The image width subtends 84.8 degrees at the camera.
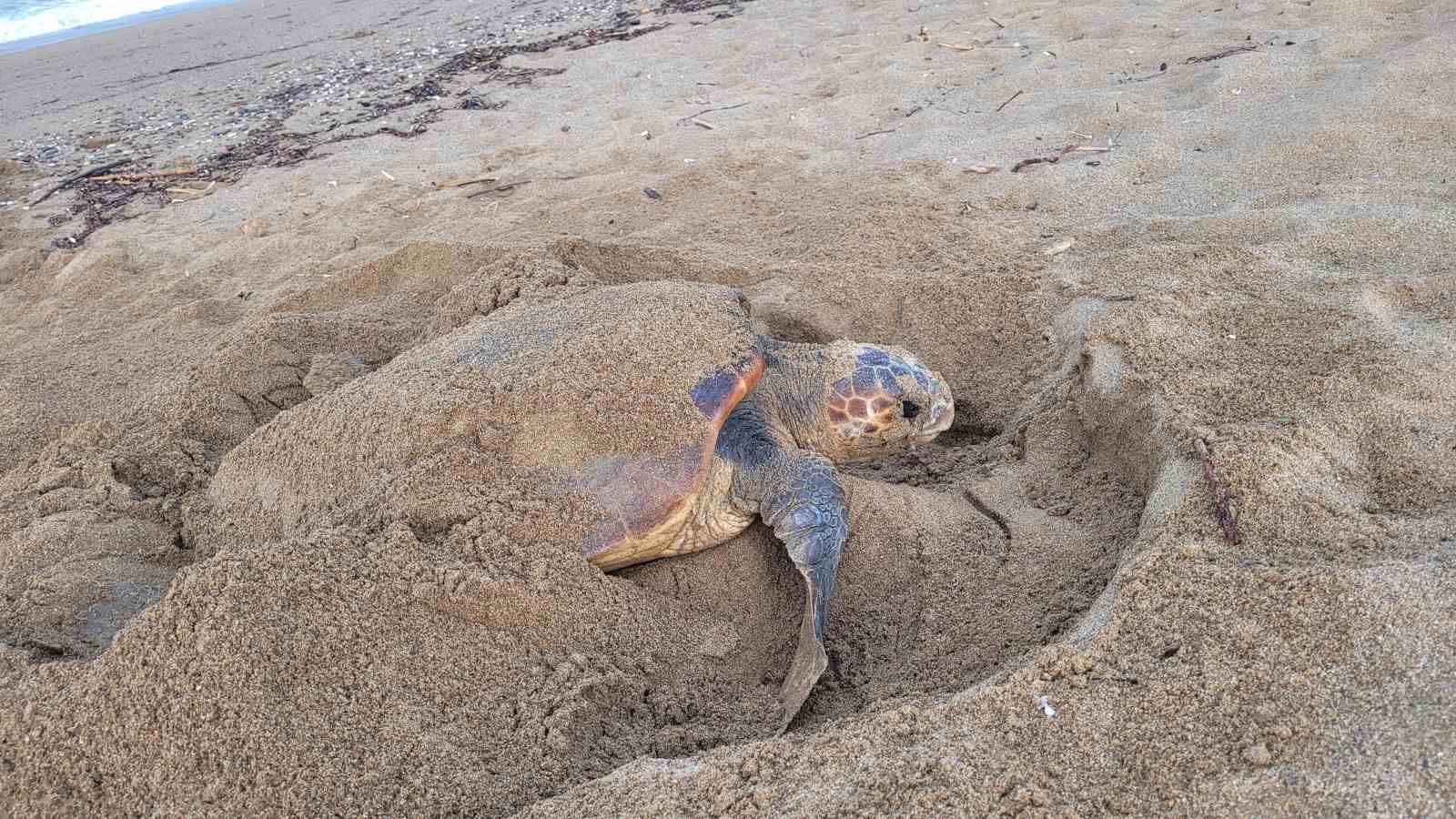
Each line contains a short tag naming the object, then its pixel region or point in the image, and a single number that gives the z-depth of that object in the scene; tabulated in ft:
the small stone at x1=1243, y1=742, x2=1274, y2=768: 3.21
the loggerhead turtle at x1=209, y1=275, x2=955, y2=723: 6.21
